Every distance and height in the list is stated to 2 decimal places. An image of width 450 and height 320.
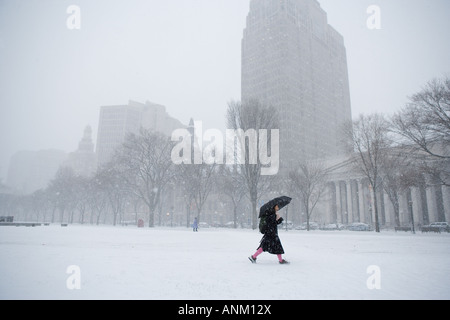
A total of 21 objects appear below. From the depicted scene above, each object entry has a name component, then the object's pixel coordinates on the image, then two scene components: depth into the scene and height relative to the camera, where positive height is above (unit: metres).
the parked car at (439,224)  37.98 -2.41
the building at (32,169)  181.25 +24.35
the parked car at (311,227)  47.41 -3.66
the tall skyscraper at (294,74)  102.31 +53.82
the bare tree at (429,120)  19.30 +6.37
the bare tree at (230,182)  42.00 +3.67
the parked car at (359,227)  41.95 -3.10
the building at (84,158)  139.75 +24.04
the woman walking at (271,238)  7.89 -0.93
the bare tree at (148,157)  38.38 +6.96
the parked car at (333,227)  46.52 -3.53
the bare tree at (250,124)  30.06 +9.07
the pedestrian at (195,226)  30.95 -2.32
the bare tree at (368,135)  28.77 +7.79
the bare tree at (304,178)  37.76 +4.08
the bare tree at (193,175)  39.38 +4.38
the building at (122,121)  150.12 +48.30
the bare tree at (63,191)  60.62 +3.12
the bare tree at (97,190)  47.97 +2.84
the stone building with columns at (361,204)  49.47 +0.62
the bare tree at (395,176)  22.28 +3.19
